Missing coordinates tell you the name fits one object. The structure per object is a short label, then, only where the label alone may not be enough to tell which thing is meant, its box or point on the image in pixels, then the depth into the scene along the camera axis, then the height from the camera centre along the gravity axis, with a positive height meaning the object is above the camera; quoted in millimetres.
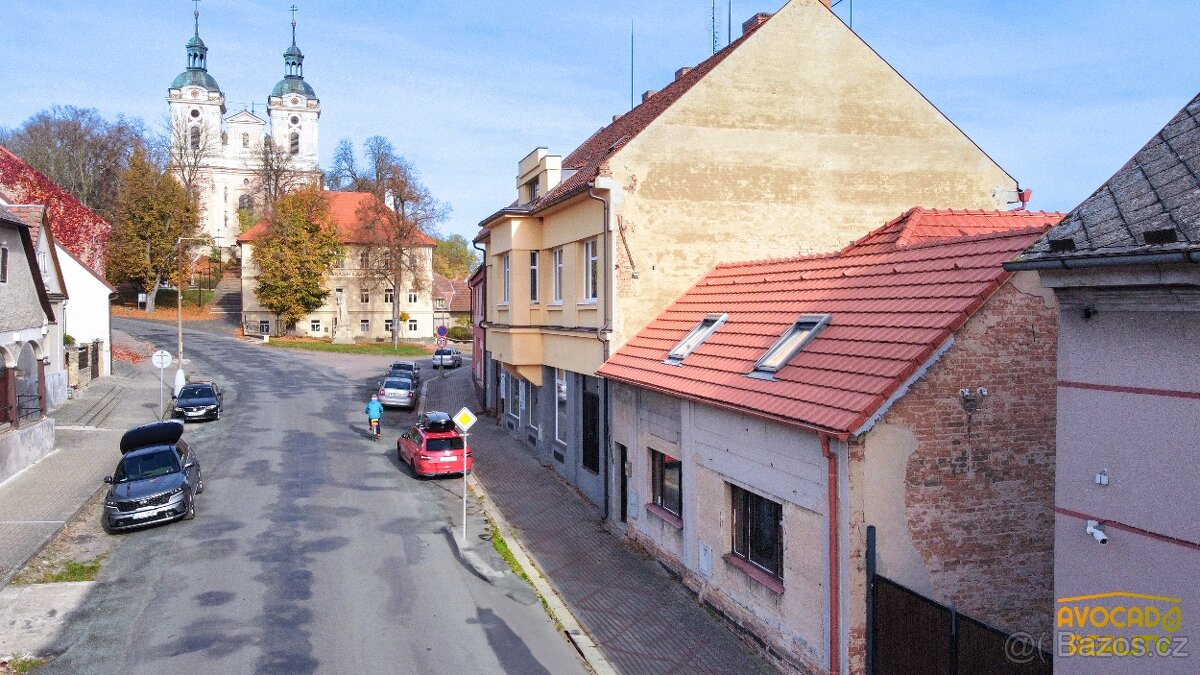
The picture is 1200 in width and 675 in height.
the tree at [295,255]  63594 +4499
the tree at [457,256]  114688 +8192
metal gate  8273 -3218
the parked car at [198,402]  31578 -2960
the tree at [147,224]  67875 +7297
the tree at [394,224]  61781 +6515
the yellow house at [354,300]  69188 +1436
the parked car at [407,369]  40662 -2378
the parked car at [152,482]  17984 -3411
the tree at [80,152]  69938 +13334
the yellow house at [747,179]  18797 +3001
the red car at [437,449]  23000 -3392
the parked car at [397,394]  35875 -3056
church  105375 +23369
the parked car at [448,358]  52647 -2420
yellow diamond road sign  17691 -1997
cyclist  28875 -3047
